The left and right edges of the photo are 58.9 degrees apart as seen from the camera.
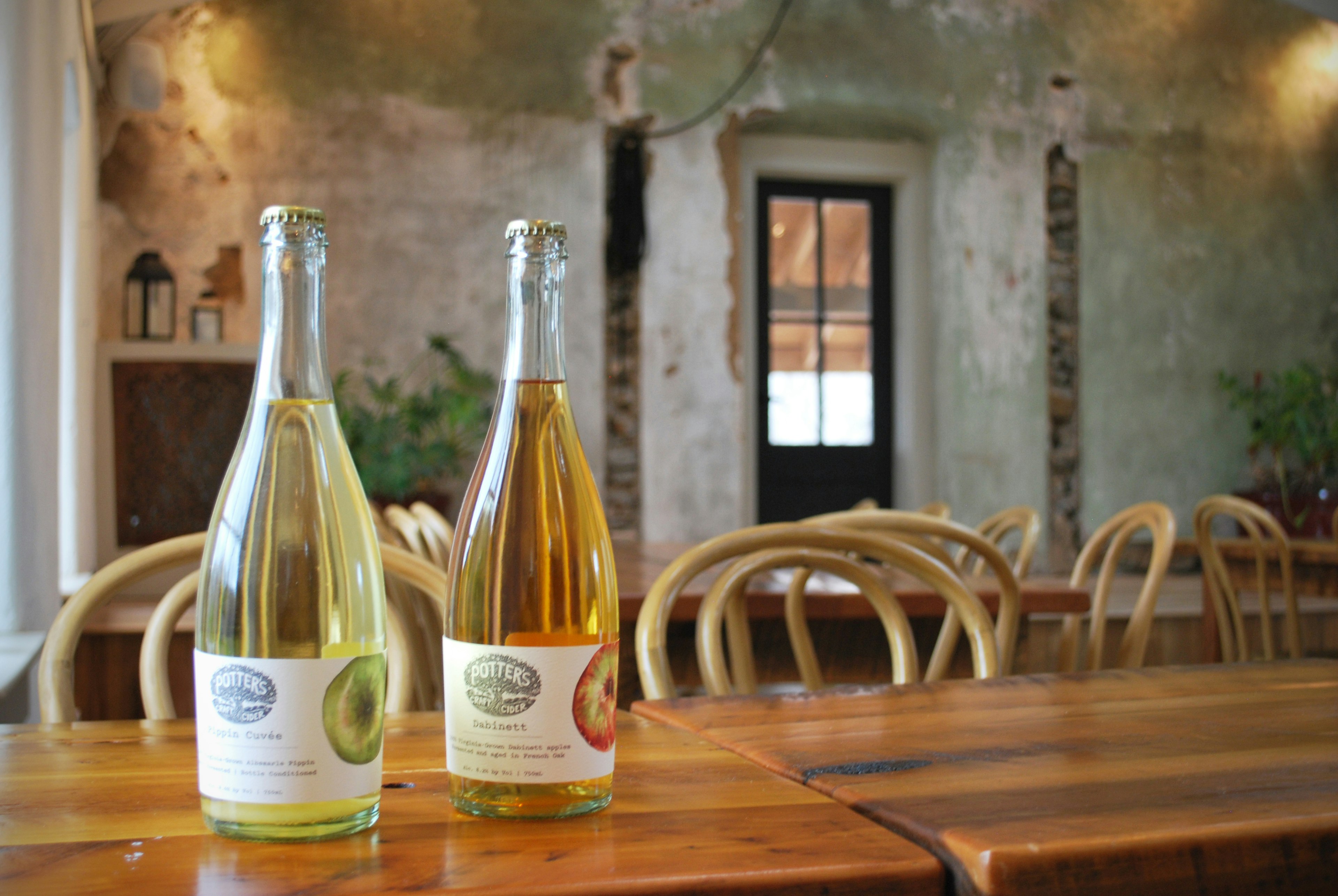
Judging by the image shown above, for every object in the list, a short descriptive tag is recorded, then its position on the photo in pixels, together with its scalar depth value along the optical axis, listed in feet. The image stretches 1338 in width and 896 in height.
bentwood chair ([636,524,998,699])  3.48
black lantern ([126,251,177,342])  15.39
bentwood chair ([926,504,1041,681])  8.70
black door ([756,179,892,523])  18.97
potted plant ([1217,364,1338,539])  18.86
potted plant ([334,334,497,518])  14.69
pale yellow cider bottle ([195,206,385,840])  1.54
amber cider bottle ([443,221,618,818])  1.67
